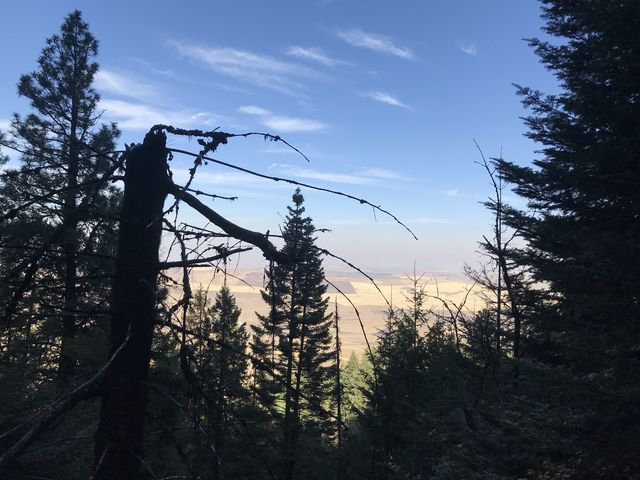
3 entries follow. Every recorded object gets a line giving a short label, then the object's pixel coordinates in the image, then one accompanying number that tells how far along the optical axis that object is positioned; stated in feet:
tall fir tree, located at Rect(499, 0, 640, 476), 23.48
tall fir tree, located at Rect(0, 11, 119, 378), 48.26
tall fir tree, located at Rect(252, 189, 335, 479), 80.07
